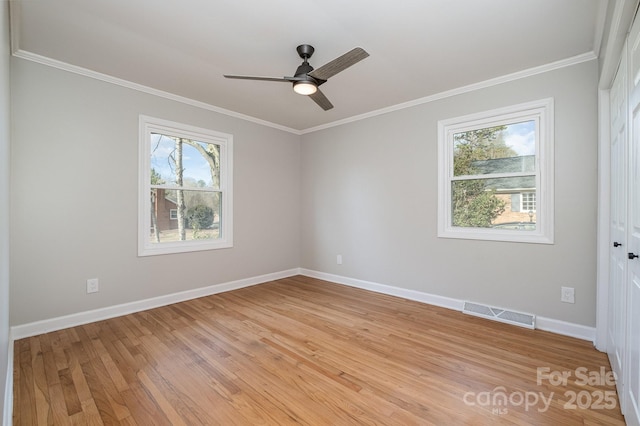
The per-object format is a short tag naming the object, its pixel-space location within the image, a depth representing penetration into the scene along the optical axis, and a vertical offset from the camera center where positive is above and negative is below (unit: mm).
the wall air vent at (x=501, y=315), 2859 -1062
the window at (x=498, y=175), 2854 +430
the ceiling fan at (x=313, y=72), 2070 +1110
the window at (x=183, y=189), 3391 +305
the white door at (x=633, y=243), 1375 -145
